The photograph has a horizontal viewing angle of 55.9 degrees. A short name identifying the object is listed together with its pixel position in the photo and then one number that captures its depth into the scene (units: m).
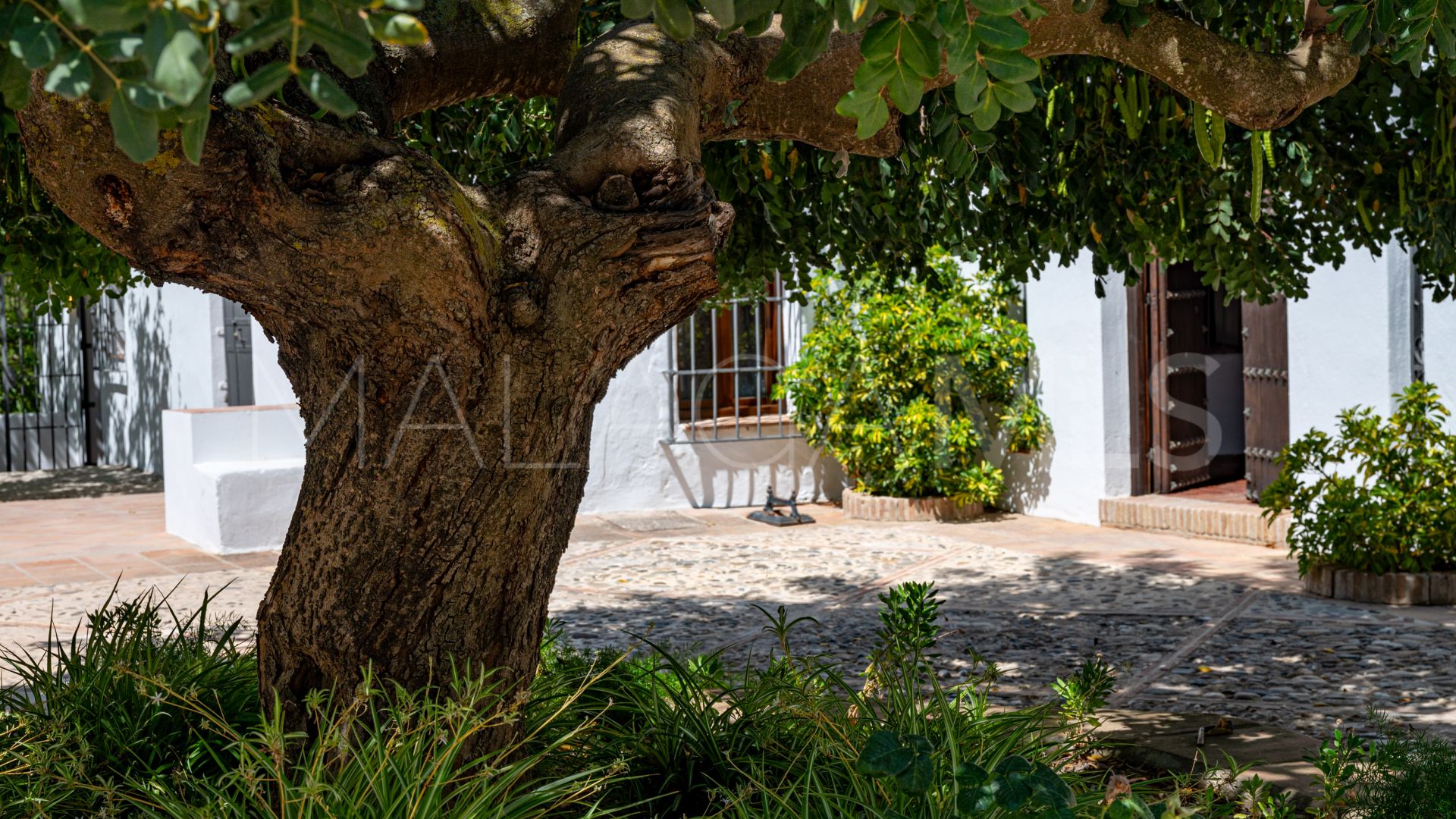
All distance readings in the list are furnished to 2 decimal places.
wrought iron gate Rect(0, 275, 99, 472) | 15.23
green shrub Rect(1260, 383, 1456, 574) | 7.04
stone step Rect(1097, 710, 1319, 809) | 4.00
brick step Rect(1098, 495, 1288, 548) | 9.17
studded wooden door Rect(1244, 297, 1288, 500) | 9.60
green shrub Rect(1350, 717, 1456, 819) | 3.28
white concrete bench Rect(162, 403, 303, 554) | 9.41
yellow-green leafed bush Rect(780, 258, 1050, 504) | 10.48
